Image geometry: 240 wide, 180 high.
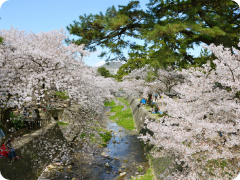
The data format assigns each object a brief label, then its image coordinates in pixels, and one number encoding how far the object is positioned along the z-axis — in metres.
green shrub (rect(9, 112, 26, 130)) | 9.74
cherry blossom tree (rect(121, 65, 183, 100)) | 15.30
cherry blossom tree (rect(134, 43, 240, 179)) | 4.75
